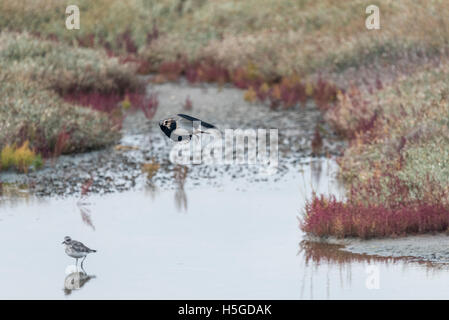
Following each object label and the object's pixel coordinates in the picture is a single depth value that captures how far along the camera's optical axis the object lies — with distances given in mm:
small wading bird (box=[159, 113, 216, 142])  14852
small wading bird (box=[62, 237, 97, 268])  15914
